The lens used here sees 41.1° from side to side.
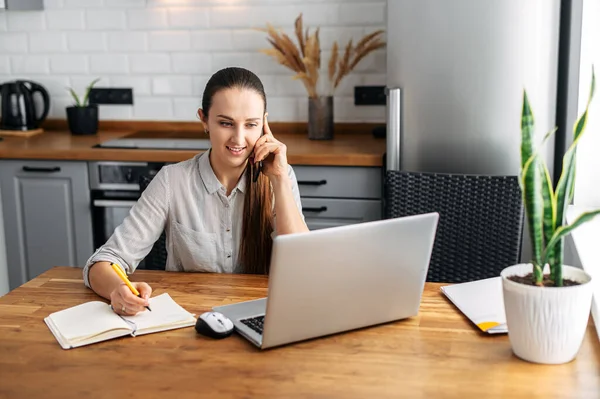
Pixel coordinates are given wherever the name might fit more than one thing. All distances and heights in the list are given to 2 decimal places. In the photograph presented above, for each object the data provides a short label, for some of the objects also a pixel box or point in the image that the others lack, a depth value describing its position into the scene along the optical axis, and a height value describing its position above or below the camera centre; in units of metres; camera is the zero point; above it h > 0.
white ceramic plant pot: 1.43 -0.44
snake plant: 1.46 -0.24
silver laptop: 1.45 -0.38
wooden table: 1.37 -0.52
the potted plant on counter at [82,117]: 3.77 -0.15
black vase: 3.52 -0.17
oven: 3.33 -0.42
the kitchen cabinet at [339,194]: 3.17 -0.46
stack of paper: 1.63 -0.49
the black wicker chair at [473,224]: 2.57 -0.48
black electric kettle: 3.74 -0.09
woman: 2.13 -0.31
